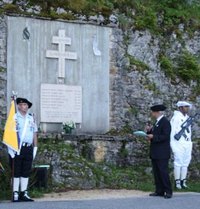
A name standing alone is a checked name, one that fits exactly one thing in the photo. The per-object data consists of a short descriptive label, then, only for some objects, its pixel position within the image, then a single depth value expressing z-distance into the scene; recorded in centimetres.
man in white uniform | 1292
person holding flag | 1063
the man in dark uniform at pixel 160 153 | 1129
